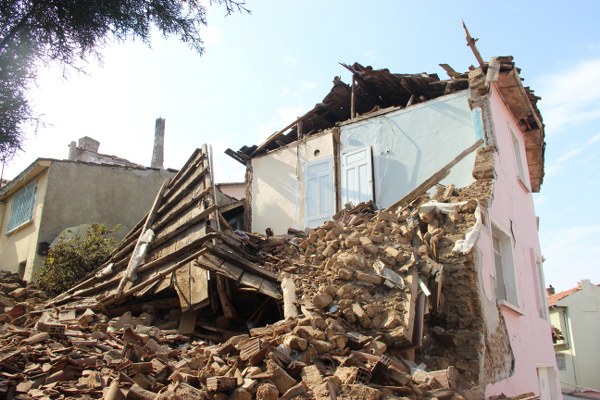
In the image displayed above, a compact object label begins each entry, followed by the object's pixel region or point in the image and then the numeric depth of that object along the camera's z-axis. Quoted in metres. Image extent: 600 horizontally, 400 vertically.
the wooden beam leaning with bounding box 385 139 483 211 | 9.46
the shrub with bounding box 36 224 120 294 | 10.45
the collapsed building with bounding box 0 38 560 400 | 4.67
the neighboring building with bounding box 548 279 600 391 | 26.24
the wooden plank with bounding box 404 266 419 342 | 5.80
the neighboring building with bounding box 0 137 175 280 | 13.70
